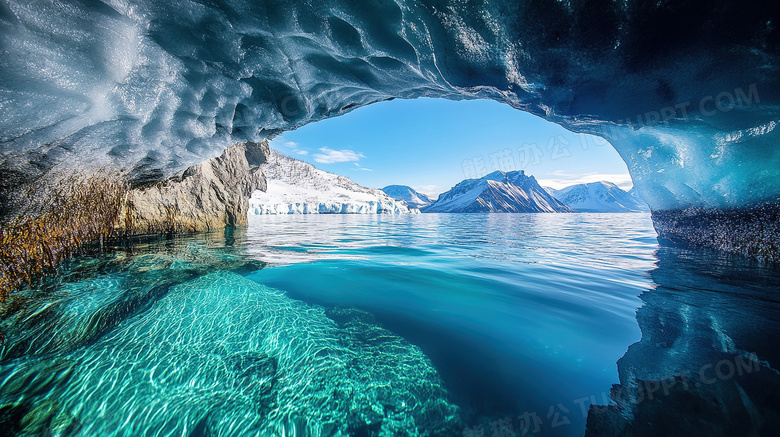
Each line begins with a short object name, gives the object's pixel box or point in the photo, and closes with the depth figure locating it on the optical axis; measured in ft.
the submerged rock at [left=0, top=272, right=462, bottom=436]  6.40
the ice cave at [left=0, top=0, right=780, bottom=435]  9.18
